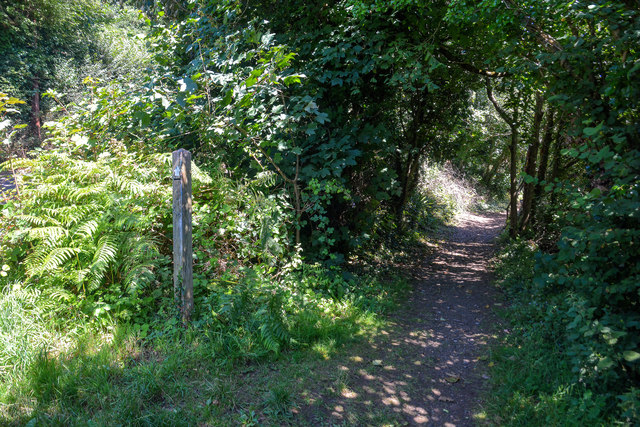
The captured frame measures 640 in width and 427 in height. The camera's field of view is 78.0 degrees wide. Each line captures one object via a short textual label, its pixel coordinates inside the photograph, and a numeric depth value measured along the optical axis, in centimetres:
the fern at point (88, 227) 427
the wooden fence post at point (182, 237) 432
